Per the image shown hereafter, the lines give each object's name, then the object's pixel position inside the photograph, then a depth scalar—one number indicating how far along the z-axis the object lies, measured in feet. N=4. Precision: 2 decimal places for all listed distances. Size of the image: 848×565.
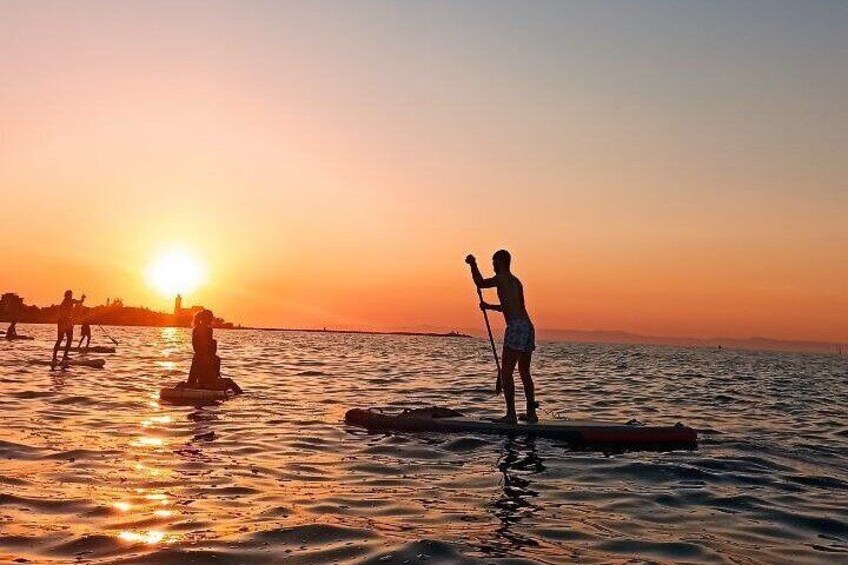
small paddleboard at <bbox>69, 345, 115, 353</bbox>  128.94
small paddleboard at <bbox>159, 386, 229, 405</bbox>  60.18
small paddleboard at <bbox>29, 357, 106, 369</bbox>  97.42
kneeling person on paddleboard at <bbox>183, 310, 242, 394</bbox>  62.03
